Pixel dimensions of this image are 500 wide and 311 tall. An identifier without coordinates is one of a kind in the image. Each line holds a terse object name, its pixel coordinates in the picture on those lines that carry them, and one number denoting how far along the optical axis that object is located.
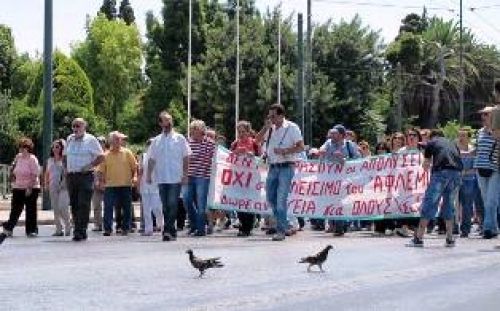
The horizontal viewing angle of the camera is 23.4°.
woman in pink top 18.61
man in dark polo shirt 14.96
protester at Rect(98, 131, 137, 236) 18.56
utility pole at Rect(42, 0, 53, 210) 28.53
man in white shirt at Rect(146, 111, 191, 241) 16.33
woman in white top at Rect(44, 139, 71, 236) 18.44
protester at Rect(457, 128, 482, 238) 17.75
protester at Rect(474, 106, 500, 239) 16.47
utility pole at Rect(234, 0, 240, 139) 50.21
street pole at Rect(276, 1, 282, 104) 53.12
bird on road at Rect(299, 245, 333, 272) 11.20
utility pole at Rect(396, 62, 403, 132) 74.29
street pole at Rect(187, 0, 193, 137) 47.30
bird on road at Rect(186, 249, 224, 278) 10.72
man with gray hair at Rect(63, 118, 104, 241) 16.55
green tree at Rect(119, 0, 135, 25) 108.75
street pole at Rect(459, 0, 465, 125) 66.93
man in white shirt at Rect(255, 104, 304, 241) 16.45
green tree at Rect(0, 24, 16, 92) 88.44
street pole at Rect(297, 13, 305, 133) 42.59
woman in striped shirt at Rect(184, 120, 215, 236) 17.89
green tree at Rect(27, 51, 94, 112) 73.12
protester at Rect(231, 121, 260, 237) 18.72
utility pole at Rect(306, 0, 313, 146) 50.30
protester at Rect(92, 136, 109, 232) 20.33
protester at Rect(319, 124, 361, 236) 18.75
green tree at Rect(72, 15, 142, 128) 87.56
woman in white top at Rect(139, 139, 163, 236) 18.59
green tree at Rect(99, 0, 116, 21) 107.69
